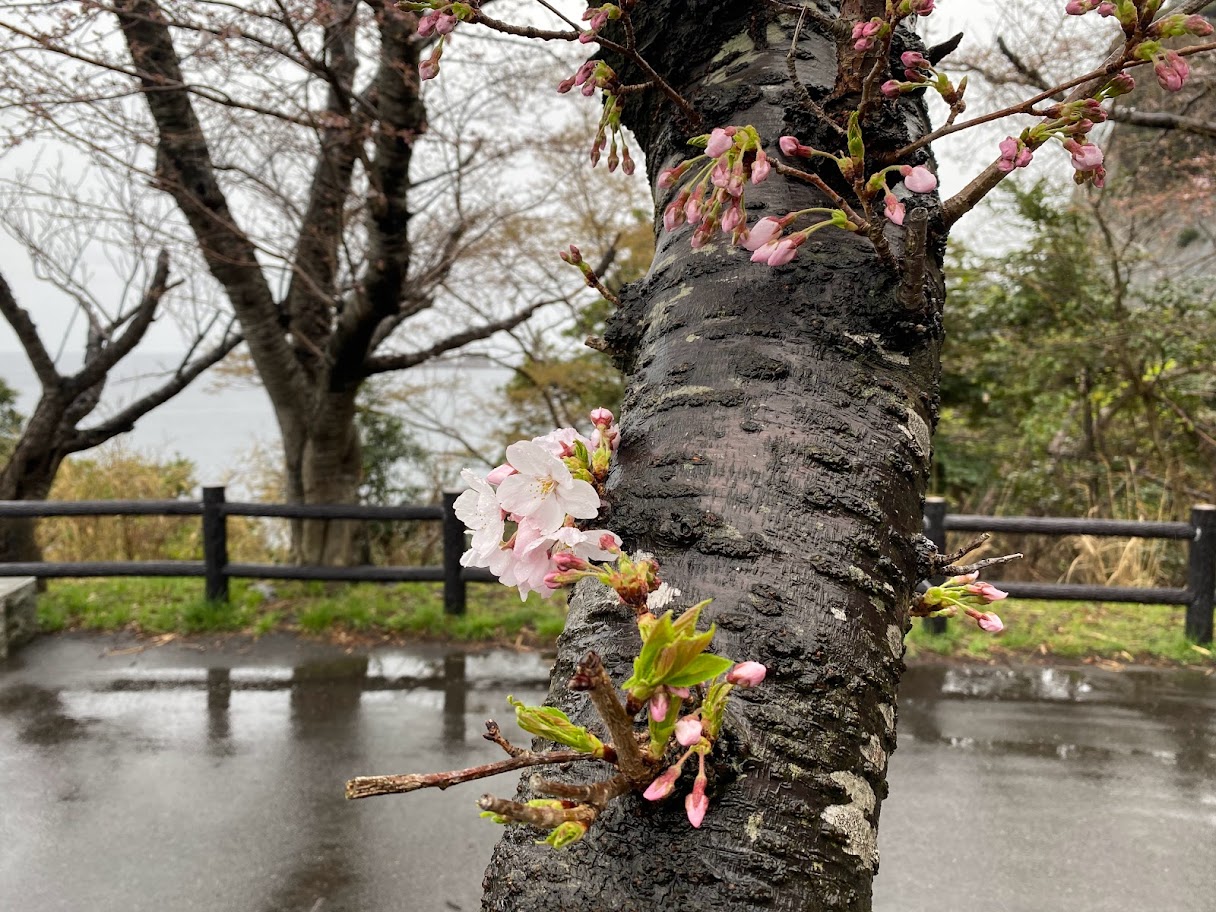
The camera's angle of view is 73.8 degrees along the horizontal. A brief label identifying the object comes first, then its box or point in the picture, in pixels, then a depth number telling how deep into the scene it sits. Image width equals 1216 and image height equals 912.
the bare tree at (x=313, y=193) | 4.63
